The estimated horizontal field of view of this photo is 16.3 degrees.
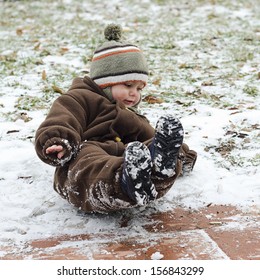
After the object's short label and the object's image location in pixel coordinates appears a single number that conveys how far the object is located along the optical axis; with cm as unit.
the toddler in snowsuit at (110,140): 430
